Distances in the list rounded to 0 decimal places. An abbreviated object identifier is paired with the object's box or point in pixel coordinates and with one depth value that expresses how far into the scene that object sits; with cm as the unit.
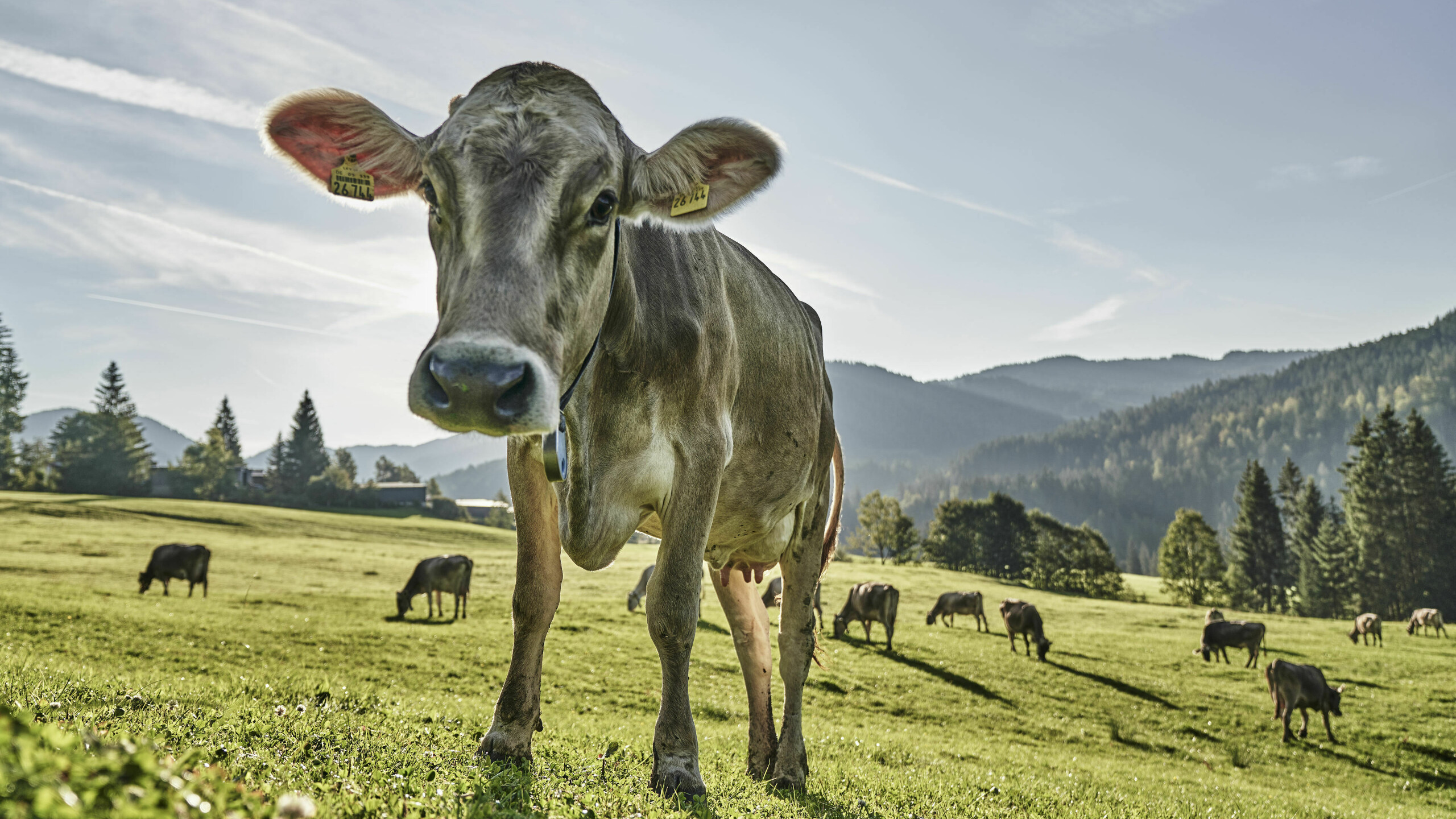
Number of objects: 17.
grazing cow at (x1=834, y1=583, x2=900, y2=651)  2717
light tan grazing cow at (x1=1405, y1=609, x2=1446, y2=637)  4003
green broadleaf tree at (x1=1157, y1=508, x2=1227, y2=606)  7912
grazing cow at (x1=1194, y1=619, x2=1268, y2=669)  2962
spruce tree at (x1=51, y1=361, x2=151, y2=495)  8312
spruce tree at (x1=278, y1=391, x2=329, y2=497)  11081
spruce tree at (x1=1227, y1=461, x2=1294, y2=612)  8450
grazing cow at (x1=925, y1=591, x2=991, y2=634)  3409
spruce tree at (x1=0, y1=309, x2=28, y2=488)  8687
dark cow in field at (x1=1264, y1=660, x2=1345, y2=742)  2019
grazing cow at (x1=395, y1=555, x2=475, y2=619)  2538
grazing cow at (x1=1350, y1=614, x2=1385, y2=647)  3653
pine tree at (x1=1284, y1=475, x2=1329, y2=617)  7650
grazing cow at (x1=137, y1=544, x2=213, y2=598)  2698
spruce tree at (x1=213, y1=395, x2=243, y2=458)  12681
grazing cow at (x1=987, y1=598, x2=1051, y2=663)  2812
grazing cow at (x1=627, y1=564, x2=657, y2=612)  2970
